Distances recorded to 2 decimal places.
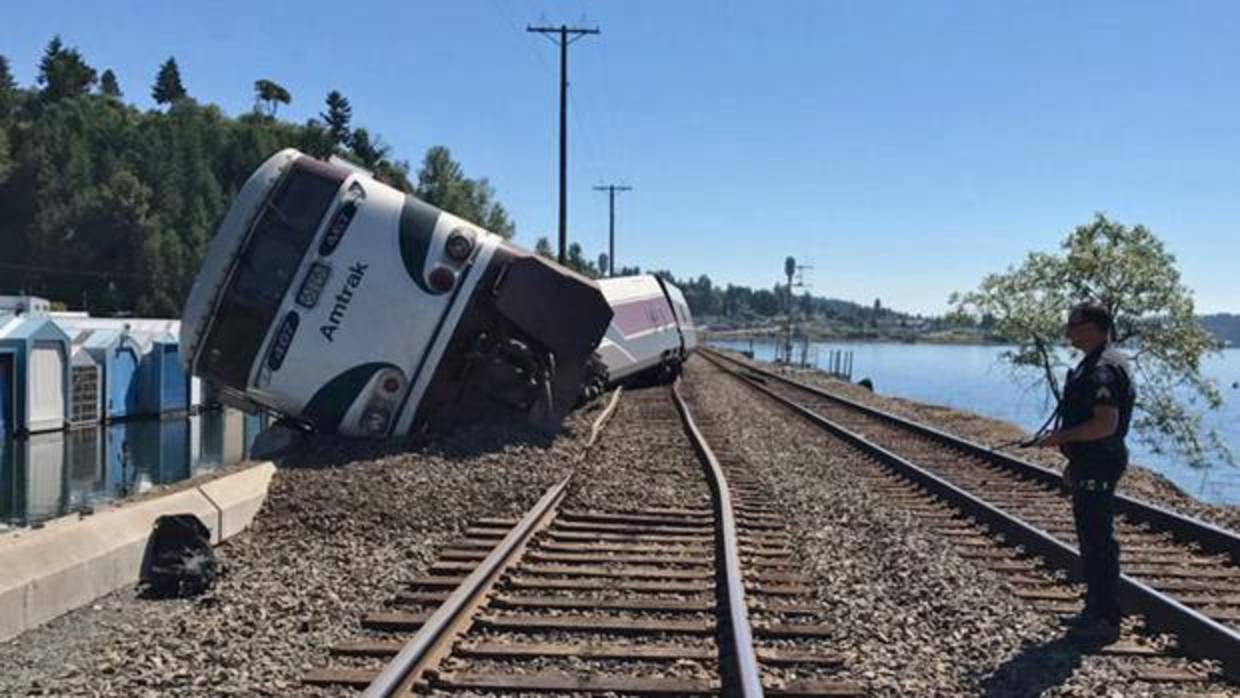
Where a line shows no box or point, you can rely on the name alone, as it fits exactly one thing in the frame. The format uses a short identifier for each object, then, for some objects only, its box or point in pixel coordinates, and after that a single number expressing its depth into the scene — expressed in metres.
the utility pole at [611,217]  88.38
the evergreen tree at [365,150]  137.62
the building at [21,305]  60.78
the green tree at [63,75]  186.50
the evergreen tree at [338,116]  174.25
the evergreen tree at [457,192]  121.12
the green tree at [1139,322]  40.88
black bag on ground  7.47
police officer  6.42
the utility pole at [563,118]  43.44
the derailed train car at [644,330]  25.30
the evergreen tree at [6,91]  157.75
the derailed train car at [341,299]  13.43
